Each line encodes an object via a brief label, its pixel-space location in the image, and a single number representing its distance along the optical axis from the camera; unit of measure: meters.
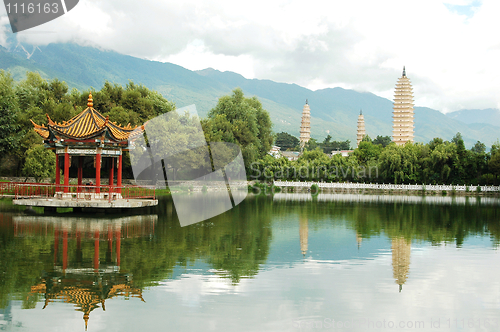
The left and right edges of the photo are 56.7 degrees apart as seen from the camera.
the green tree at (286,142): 141.75
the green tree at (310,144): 110.35
